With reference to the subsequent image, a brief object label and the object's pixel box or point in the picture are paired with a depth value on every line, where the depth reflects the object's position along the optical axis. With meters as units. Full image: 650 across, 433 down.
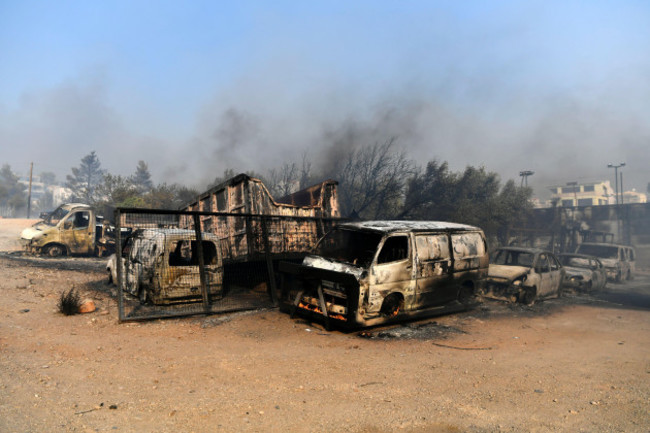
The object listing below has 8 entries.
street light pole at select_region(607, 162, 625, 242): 30.84
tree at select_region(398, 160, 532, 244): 21.12
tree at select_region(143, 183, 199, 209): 32.58
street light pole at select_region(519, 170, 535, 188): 49.22
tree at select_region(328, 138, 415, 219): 22.66
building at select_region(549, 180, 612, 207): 88.62
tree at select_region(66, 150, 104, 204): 92.19
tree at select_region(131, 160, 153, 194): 76.50
